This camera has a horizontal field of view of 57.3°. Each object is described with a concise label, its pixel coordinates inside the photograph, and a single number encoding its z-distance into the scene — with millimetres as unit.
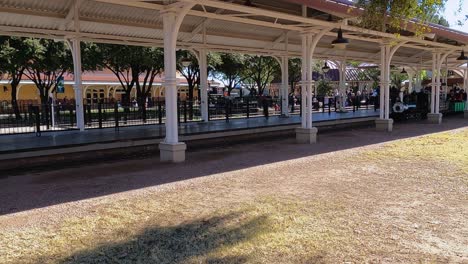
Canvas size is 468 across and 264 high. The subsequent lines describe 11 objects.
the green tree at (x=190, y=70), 25294
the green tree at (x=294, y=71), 37350
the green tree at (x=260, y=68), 37125
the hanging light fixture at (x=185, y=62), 19109
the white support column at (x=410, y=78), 33000
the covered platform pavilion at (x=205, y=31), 10266
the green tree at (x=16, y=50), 21719
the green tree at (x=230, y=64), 33481
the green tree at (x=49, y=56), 22719
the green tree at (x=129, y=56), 23062
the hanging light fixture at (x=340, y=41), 11703
